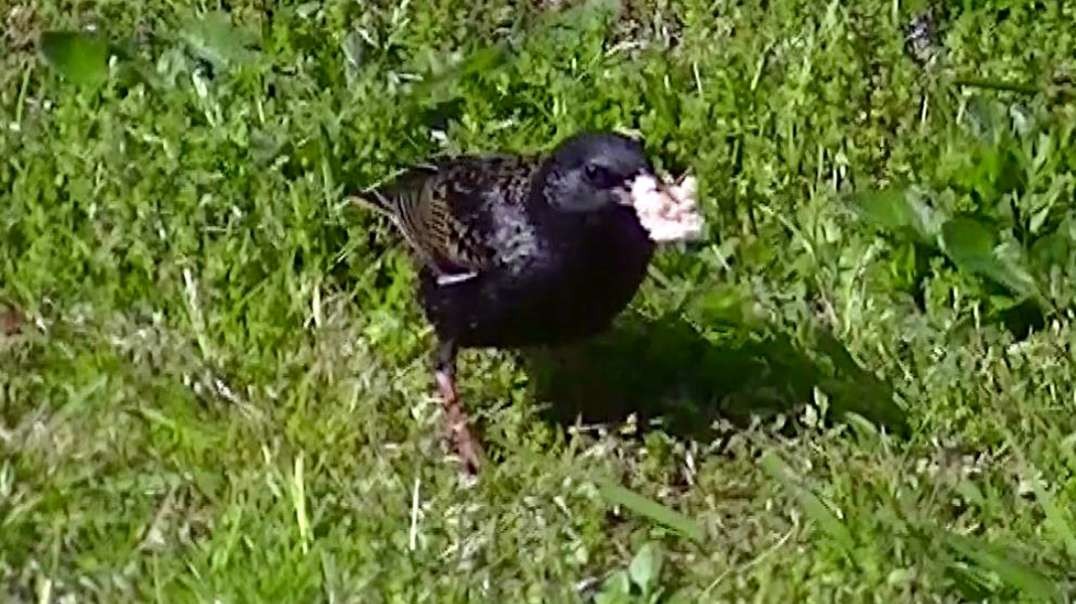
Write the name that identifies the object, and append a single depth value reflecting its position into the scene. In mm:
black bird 4730
